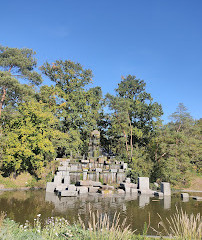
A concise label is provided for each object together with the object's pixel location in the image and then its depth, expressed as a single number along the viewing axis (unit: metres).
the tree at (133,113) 24.28
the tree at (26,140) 14.60
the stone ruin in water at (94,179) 14.04
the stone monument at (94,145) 21.70
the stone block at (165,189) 14.24
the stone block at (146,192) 14.57
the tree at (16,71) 14.90
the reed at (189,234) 3.73
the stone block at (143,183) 15.49
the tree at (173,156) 17.41
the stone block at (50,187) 14.00
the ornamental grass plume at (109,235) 3.76
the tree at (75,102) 23.80
